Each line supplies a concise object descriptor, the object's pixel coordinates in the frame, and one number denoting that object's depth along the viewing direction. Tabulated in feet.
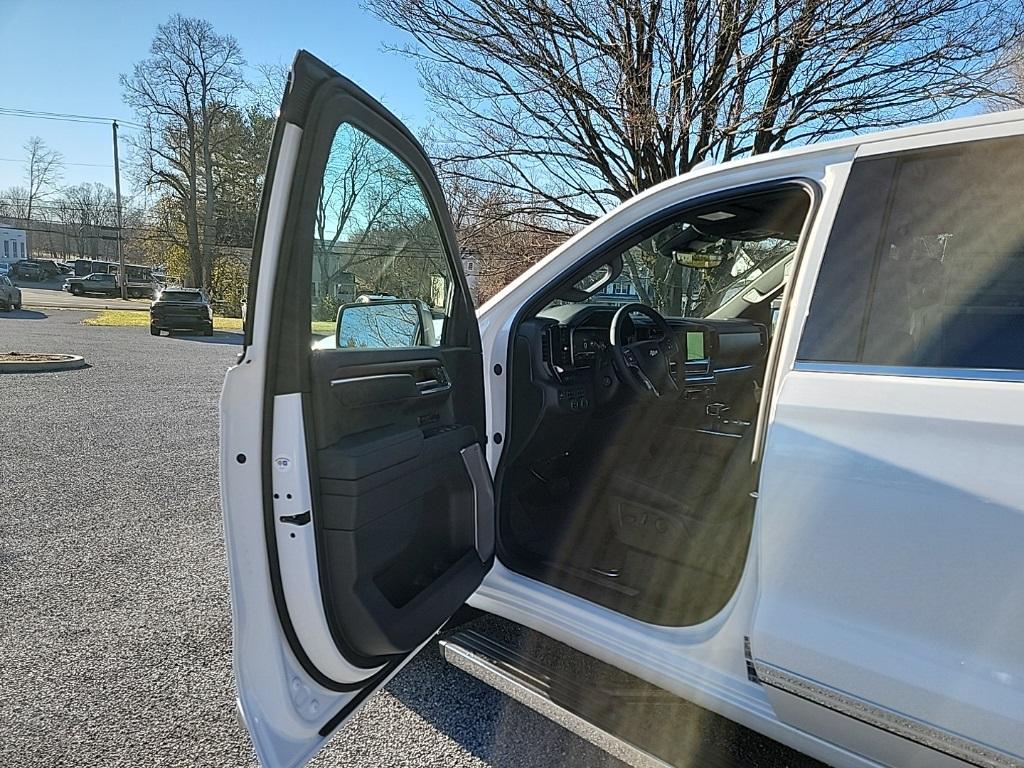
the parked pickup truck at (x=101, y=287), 123.95
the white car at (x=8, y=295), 72.43
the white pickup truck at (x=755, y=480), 4.22
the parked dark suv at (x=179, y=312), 61.16
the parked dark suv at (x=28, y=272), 158.81
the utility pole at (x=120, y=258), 106.63
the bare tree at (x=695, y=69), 28.89
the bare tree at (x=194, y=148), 102.94
